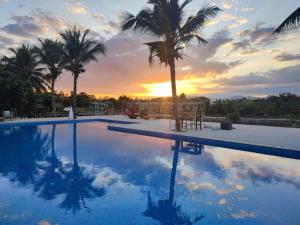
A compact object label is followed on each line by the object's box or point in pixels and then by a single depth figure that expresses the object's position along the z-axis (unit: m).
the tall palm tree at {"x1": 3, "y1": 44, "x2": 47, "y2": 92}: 23.52
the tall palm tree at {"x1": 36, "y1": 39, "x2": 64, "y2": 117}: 19.25
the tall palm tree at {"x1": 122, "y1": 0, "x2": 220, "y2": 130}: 10.23
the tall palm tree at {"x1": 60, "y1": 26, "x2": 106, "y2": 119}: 17.88
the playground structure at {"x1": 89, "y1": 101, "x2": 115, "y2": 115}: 22.71
